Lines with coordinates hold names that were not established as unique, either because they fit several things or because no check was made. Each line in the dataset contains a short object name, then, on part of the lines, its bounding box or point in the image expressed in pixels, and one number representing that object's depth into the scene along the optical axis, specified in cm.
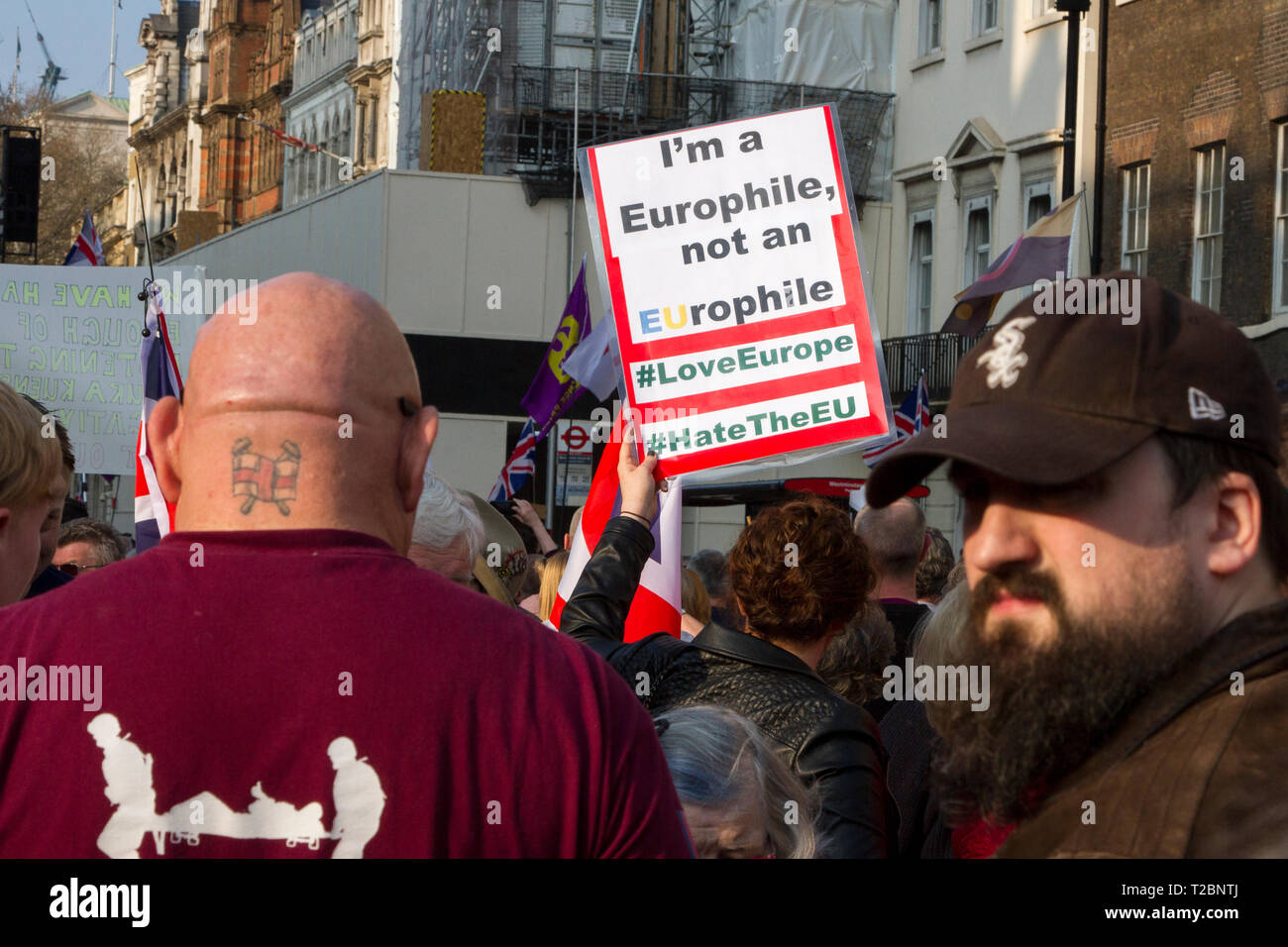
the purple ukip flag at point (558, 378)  1322
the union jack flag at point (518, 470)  1535
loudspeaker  2297
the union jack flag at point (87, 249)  1371
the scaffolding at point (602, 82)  3078
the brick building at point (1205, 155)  2100
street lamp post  1442
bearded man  195
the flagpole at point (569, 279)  2269
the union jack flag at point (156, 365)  860
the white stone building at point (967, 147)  2594
